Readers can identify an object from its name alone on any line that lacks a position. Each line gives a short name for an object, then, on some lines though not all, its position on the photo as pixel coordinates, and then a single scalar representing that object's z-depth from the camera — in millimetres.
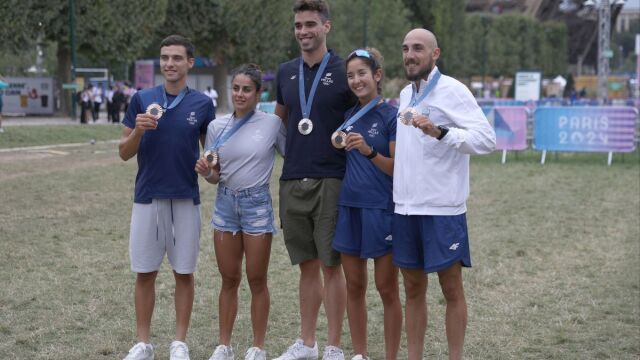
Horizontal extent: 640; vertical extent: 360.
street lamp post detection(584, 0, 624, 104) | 46750
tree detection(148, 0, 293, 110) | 48719
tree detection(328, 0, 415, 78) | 59419
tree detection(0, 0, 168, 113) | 36625
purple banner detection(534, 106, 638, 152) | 20234
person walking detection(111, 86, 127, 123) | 38625
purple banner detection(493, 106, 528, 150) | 21281
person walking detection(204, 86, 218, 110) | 48366
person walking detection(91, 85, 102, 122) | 38938
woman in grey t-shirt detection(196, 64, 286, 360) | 5902
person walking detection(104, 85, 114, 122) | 39500
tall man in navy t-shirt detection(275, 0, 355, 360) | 5848
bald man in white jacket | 5234
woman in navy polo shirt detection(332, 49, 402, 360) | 5598
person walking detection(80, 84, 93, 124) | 36719
